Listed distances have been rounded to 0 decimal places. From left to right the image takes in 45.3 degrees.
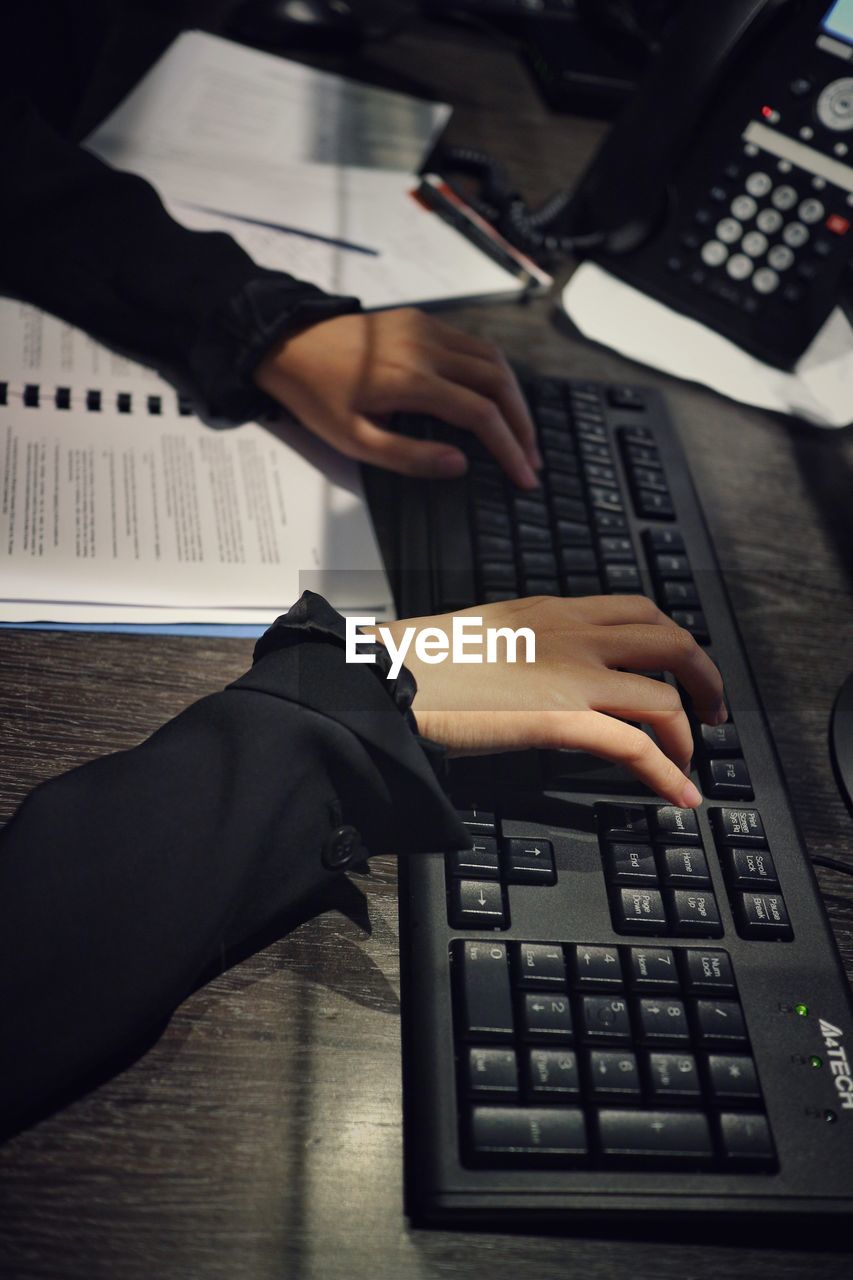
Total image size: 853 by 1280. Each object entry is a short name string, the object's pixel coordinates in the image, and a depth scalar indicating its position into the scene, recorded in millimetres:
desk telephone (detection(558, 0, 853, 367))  812
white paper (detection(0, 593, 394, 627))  538
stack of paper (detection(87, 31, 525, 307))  828
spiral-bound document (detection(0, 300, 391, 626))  557
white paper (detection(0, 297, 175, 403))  668
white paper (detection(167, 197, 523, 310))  807
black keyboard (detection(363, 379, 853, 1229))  382
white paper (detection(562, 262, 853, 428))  824
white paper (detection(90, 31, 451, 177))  896
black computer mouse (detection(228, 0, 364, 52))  1051
